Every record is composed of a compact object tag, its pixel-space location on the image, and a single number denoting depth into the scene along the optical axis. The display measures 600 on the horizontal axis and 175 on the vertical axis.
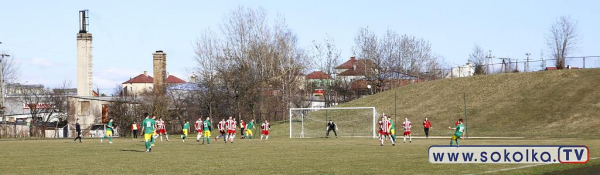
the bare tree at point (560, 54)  92.81
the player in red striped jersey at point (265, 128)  56.89
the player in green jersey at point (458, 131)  32.53
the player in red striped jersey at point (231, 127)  48.41
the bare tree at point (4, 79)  81.69
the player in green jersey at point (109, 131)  50.23
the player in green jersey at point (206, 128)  43.53
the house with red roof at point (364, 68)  103.19
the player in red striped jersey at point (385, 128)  40.72
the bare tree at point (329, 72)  98.72
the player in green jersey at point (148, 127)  33.09
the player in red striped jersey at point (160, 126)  52.50
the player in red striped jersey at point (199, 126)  47.54
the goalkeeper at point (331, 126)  60.72
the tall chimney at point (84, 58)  89.56
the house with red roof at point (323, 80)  101.62
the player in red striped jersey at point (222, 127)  50.44
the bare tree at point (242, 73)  82.31
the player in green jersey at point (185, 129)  49.66
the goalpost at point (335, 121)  68.31
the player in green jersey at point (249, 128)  58.12
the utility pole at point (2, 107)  81.62
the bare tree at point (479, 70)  103.35
